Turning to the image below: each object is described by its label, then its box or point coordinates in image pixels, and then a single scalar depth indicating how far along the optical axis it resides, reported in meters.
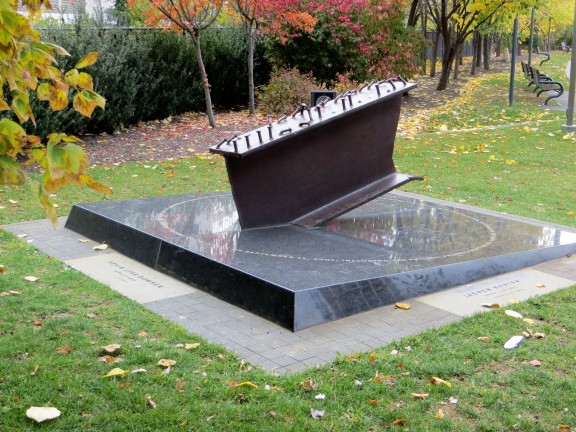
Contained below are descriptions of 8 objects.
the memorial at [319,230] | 6.09
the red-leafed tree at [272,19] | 18.45
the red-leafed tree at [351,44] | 20.53
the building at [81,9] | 17.34
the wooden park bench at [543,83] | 25.16
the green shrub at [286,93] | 18.75
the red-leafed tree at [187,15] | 16.44
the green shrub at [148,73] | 15.57
